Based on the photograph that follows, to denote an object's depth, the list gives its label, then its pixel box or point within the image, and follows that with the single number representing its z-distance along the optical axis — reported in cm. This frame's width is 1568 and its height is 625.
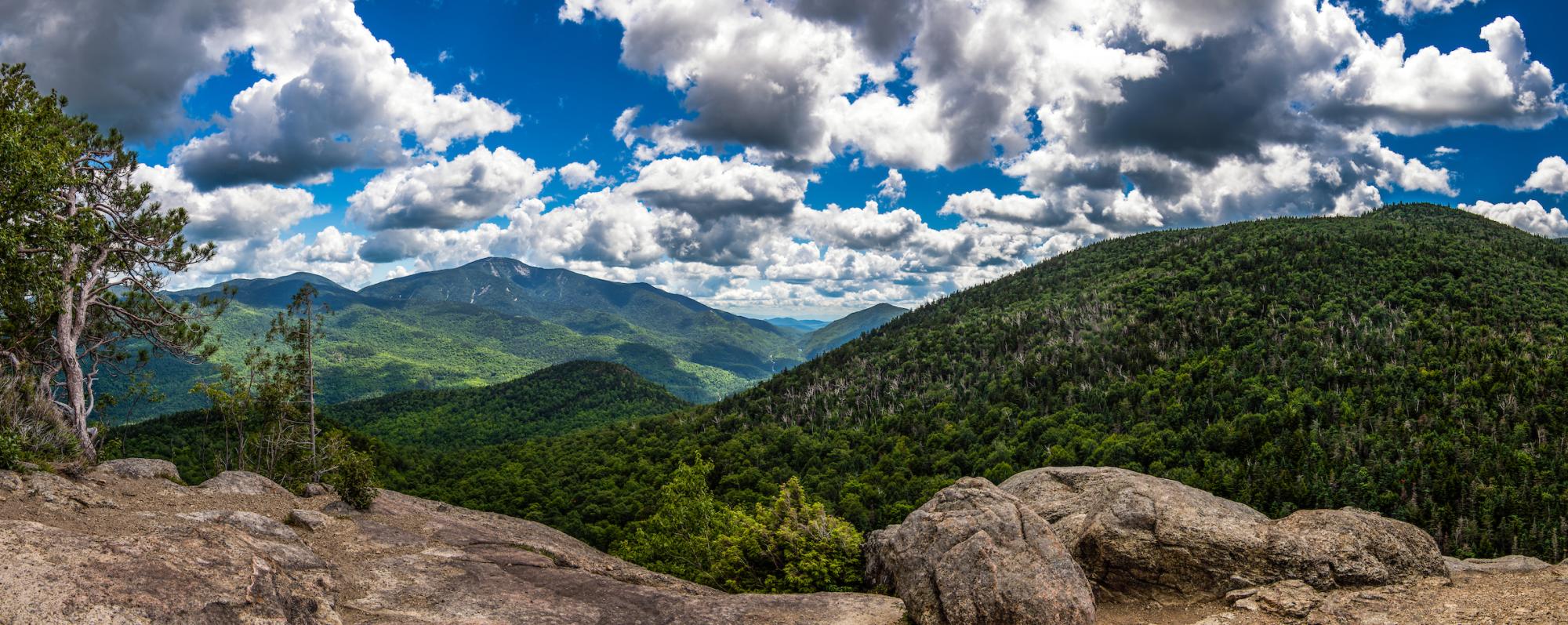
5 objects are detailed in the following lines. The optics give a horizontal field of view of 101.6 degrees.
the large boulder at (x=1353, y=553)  1778
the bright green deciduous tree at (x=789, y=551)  2617
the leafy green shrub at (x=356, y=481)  2522
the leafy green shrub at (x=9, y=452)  1775
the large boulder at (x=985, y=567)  1705
